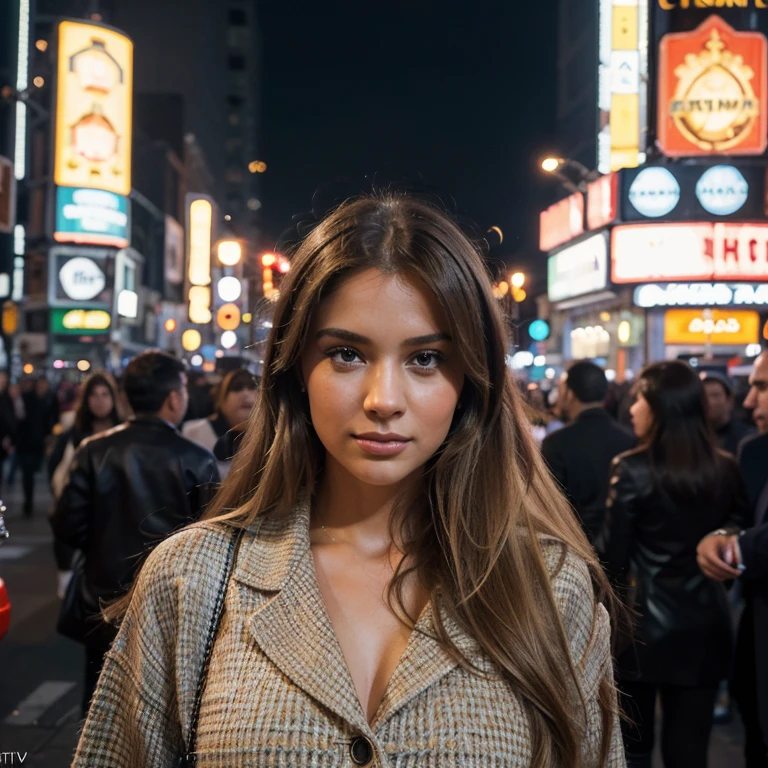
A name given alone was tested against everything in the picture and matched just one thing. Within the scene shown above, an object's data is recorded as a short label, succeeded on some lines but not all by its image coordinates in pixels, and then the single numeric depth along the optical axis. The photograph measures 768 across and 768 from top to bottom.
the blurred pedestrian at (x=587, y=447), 6.24
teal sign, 32.66
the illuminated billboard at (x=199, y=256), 37.31
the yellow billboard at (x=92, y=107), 31.53
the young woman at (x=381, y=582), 1.85
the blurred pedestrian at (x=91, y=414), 7.83
